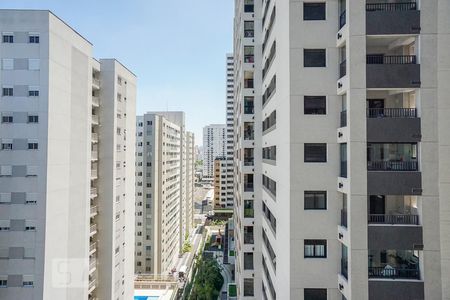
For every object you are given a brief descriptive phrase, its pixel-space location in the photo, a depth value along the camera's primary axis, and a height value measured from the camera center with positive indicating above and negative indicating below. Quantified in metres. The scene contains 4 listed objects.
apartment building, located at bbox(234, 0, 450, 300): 12.80 +0.30
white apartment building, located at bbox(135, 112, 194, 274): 63.09 -9.15
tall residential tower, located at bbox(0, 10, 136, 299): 24.48 -0.16
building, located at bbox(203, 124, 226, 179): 185.62 +10.09
